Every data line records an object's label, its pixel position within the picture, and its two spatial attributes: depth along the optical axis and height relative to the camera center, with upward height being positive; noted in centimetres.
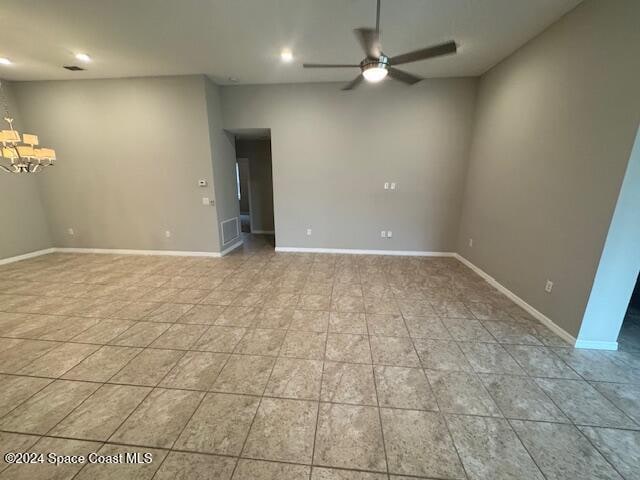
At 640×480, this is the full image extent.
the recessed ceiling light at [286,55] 337 +172
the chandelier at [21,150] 271 +33
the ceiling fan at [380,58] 194 +105
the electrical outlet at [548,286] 265 -113
